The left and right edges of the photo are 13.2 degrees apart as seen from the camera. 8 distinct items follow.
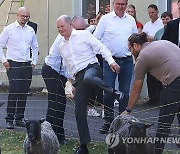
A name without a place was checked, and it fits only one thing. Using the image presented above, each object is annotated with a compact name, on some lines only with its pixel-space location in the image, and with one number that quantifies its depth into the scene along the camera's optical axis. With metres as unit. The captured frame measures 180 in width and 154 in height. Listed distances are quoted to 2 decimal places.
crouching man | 10.34
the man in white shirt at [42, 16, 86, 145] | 12.90
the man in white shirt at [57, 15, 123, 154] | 11.66
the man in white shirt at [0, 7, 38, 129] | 14.81
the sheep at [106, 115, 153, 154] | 10.07
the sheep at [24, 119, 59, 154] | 10.45
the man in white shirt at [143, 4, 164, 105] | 17.31
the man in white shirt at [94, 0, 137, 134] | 13.64
